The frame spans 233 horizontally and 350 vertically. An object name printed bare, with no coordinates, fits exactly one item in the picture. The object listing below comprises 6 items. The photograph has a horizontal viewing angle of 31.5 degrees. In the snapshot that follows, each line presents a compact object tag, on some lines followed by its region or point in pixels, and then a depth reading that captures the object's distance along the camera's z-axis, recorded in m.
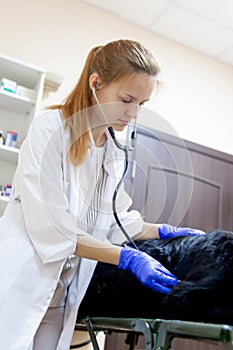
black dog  0.73
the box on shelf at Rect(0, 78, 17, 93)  1.90
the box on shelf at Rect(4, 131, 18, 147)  1.90
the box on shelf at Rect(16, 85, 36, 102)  1.94
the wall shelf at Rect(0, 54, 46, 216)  1.90
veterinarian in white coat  1.01
